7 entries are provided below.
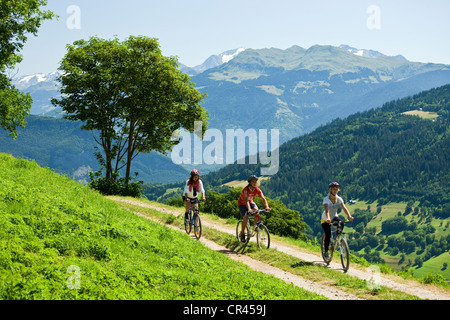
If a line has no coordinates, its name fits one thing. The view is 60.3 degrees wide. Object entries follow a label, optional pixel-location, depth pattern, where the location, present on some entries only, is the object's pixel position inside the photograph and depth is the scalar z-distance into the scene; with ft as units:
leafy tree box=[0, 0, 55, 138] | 93.76
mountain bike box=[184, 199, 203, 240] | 60.75
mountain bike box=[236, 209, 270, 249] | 57.67
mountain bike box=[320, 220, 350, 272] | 47.70
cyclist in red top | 54.77
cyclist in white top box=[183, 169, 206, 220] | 58.70
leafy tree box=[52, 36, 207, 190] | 115.44
